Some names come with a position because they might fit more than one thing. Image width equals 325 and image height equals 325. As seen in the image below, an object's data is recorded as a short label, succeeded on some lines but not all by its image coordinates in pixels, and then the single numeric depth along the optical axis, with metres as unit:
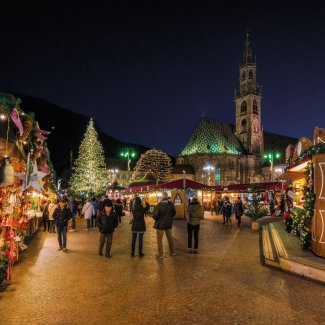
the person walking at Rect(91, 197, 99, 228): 18.55
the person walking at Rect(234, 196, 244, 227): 20.41
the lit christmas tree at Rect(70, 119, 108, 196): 44.59
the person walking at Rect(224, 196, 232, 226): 20.81
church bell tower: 80.44
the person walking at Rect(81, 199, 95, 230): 18.08
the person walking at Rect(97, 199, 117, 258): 10.13
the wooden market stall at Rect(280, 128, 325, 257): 8.75
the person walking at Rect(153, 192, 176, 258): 10.06
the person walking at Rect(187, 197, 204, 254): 10.74
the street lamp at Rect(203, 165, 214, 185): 71.78
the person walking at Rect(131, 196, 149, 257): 10.13
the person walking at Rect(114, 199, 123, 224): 19.40
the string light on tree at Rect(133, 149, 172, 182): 42.34
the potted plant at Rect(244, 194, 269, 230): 18.05
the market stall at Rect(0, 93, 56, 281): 6.93
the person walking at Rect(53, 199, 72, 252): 11.05
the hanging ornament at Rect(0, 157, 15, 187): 6.75
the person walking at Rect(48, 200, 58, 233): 16.99
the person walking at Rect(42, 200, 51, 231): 18.48
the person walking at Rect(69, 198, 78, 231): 19.33
